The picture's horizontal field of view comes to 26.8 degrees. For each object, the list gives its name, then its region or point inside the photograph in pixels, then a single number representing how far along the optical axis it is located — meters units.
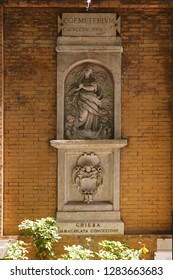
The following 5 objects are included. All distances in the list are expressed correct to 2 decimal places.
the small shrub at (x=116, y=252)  5.09
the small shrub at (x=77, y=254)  5.01
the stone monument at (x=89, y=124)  6.05
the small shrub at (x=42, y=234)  5.55
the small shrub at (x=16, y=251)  5.25
